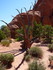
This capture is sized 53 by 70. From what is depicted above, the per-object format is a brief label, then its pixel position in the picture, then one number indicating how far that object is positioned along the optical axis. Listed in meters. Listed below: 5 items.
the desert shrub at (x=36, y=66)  5.35
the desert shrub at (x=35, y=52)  7.23
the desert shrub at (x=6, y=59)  6.37
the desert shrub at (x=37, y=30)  14.80
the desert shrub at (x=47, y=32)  13.79
